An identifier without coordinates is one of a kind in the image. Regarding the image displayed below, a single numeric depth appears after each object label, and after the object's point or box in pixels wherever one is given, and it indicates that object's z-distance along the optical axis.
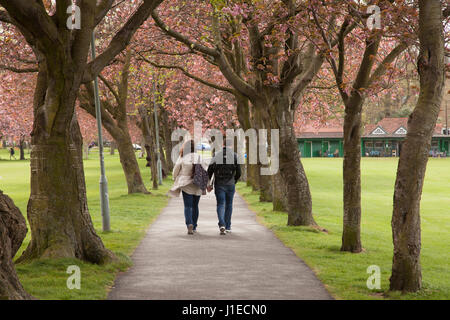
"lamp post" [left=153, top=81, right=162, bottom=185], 29.63
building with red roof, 84.94
